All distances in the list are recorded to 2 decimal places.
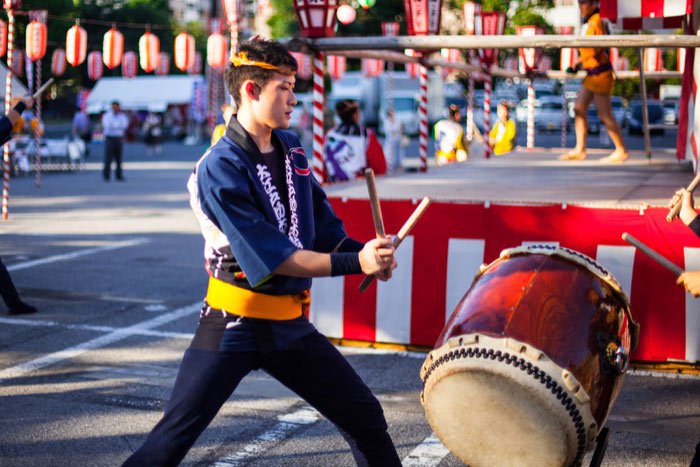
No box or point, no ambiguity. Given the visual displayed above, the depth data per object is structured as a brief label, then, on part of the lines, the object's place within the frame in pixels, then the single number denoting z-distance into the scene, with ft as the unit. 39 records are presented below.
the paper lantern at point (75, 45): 77.36
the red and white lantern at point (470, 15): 53.19
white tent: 157.17
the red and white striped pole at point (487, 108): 43.83
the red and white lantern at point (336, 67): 101.37
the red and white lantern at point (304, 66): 112.70
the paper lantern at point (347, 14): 61.52
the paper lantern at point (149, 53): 85.81
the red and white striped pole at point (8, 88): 45.96
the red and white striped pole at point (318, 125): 26.55
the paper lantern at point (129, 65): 118.92
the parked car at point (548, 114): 150.51
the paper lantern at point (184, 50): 92.35
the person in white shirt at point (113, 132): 71.15
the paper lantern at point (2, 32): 64.44
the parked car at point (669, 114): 131.48
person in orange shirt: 31.53
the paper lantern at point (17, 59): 90.20
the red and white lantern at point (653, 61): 55.20
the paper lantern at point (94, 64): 114.62
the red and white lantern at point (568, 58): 54.90
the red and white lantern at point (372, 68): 102.88
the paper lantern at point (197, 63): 145.71
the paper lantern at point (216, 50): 89.15
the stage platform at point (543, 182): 23.48
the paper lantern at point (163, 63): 143.16
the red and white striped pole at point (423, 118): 33.68
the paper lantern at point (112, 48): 81.35
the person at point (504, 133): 57.82
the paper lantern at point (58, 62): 104.73
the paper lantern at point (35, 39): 65.21
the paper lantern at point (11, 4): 46.73
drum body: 11.52
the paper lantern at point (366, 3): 70.07
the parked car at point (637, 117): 120.81
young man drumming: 10.66
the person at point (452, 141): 51.78
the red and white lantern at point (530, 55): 46.39
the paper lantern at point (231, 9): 59.82
